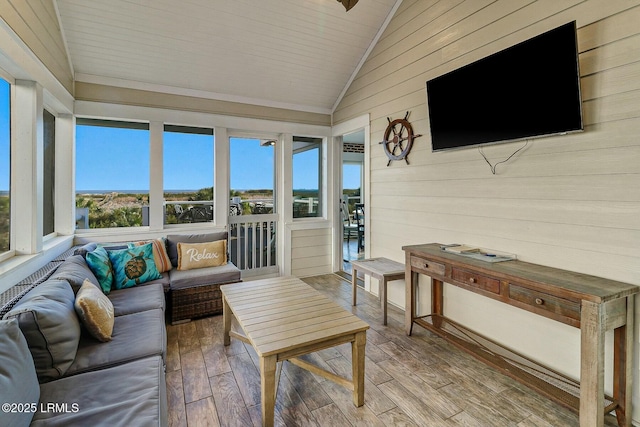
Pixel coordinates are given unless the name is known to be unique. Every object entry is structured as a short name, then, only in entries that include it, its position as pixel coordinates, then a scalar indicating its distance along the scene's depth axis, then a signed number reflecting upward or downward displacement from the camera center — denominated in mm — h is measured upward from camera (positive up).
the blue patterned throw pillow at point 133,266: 2953 -506
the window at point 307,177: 4820 +574
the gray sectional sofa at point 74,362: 1207 -762
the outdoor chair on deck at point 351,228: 7324 -374
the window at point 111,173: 3622 +509
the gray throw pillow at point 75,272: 2084 -407
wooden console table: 1582 -571
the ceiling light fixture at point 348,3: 2056 +1410
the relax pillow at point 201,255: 3514 -468
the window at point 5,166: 2246 +374
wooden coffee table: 1677 -702
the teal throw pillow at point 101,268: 2742 -472
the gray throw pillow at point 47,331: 1457 -566
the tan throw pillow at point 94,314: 1830 -598
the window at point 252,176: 4445 +556
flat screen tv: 1880 +838
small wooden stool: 3104 -612
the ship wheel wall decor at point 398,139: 3318 +821
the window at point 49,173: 3043 +444
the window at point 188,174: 3998 +535
